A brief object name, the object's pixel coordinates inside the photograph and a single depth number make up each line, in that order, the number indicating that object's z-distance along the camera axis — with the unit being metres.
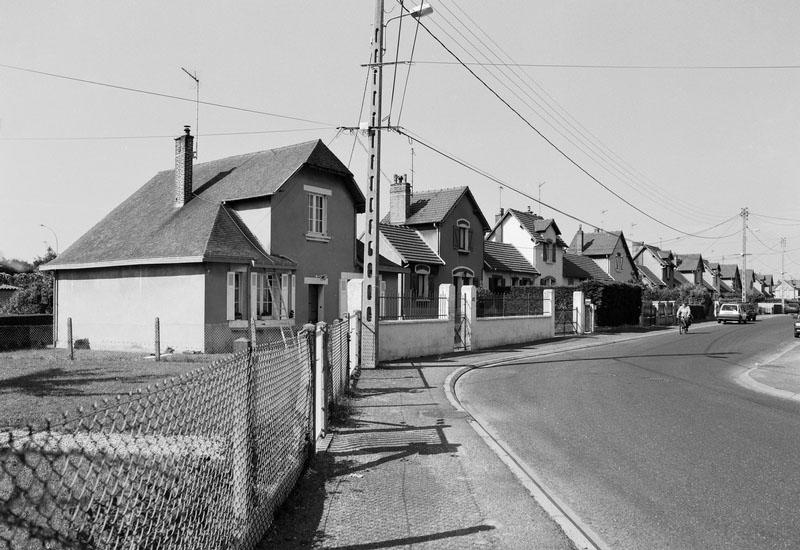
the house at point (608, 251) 63.62
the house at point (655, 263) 77.69
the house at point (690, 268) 92.69
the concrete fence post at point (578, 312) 34.28
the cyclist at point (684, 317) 36.31
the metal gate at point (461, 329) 23.53
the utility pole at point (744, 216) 70.23
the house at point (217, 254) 20.83
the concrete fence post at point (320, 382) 7.79
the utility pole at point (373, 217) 16.41
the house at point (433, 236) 33.84
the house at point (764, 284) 142.75
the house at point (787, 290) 95.06
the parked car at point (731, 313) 51.66
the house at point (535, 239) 48.16
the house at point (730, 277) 110.56
